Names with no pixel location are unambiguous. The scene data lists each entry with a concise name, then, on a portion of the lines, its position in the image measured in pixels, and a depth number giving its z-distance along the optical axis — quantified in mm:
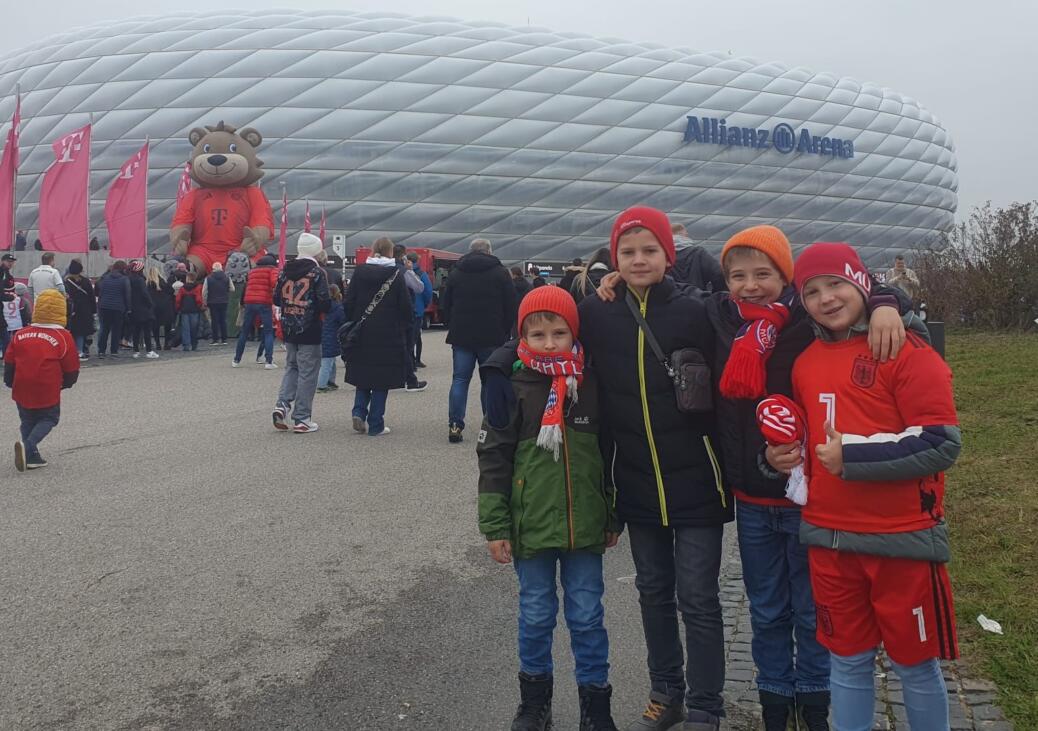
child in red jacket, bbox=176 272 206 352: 17531
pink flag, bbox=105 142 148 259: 17156
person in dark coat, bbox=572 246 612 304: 5082
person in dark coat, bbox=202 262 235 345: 18500
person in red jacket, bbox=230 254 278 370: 13031
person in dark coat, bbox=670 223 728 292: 5133
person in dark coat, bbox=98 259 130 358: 15734
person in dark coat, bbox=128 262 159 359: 16375
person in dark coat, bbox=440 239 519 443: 7914
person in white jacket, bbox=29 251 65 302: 13305
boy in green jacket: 2811
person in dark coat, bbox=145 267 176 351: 17688
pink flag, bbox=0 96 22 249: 13258
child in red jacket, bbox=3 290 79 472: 6707
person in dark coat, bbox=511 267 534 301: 12102
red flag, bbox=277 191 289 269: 21966
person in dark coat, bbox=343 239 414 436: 8125
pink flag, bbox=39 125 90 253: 14594
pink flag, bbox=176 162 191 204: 25547
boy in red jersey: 2236
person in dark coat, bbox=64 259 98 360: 14758
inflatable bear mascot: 25281
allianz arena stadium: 41469
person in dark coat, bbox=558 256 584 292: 5914
